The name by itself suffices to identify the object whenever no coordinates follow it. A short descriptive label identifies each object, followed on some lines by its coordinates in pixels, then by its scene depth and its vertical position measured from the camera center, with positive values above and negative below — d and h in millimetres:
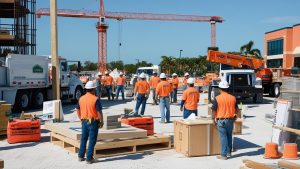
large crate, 9727 -1463
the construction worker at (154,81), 22719 -321
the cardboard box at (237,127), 11594 -1422
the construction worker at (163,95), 14922 -707
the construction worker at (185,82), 23692 -397
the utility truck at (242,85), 23241 -518
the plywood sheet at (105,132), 9789 -1373
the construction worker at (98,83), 24902 -493
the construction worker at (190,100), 11938 -708
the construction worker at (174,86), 23594 -610
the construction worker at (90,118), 8953 -923
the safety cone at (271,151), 9688 -1732
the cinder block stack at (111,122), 10141 -1135
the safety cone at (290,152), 9641 -1749
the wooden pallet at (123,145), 9672 -1691
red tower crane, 89188 +13957
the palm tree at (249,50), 75250 +4603
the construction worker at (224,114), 9359 -864
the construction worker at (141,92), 16297 -661
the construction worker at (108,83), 26375 -512
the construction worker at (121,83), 25641 -496
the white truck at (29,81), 19844 -327
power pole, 14414 +1425
